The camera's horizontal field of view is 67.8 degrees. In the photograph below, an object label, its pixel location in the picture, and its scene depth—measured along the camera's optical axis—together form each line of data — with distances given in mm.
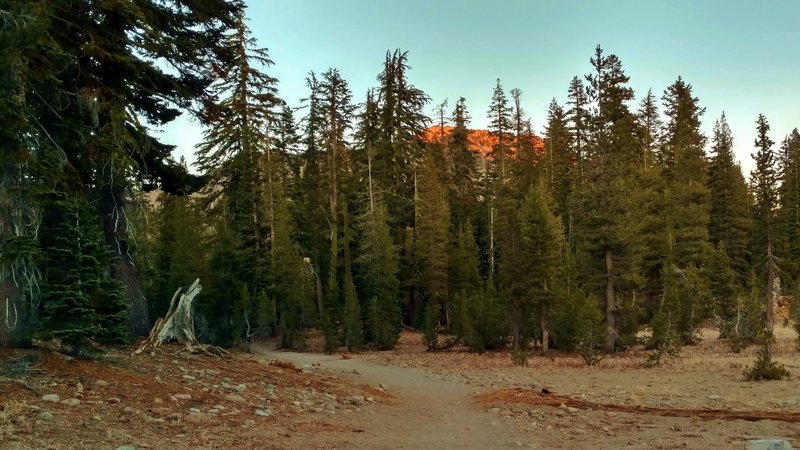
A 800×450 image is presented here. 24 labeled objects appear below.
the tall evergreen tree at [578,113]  54859
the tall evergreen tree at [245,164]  36438
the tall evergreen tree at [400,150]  45312
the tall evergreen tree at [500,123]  54062
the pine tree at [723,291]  33125
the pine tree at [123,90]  11617
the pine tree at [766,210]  34219
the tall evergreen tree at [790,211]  45641
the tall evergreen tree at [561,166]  53812
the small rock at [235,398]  10320
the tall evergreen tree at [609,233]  30594
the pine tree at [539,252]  30328
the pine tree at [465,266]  43500
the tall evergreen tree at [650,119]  58562
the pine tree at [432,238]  43219
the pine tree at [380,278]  37312
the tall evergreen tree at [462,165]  55844
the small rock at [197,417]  8516
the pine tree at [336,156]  45031
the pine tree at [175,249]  33906
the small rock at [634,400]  14531
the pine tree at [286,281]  37875
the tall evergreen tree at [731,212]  51906
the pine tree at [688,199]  41438
